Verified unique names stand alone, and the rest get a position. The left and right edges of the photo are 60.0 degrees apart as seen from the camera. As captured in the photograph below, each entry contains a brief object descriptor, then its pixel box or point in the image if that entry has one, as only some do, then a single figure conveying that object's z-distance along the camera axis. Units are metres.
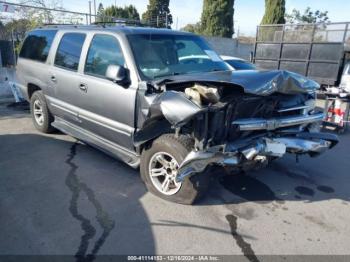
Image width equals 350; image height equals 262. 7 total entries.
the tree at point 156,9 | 41.59
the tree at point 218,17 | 26.34
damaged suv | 3.03
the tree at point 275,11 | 24.07
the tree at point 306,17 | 32.34
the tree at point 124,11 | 33.56
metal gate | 10.49
